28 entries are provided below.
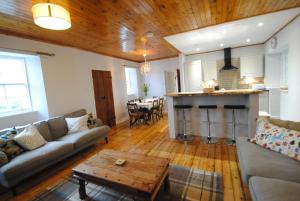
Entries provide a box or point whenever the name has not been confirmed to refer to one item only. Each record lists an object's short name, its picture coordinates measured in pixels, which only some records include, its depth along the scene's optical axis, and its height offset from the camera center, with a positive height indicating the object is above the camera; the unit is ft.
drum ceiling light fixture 5.48 +2.96
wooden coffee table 5.05 -3.25
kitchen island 9.93 -2.51
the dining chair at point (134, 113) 16.94 -2.93
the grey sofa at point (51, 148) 6.81 -3.22
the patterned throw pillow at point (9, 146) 7.64 -2.62
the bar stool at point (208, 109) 11.19 -2.15
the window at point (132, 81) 23.16 +1.02
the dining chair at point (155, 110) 18.21 -3.08
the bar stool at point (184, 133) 11.99 -4.16
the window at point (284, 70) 14.48 +0.68
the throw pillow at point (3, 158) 7.06 -2.97
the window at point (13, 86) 10.19 +0.69
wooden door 16.07 -0.80
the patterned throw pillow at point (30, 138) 8.34 -2.52
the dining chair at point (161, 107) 19.75 -2.89
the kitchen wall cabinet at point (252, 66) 17.22 +1.55
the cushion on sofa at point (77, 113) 12.32 -1.90
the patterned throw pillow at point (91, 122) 12.27 -2.69
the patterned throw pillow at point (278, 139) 5.61 -2.56
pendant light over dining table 15.96 +1.99
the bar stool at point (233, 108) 10.21 -1.96
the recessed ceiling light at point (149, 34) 11.15 +4.00
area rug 6.15 -4.59
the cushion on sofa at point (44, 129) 9.86 -2.38
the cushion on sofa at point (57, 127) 10.63 -2.49
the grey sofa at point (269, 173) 3.93 -3.06
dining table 17.04 -2.09
